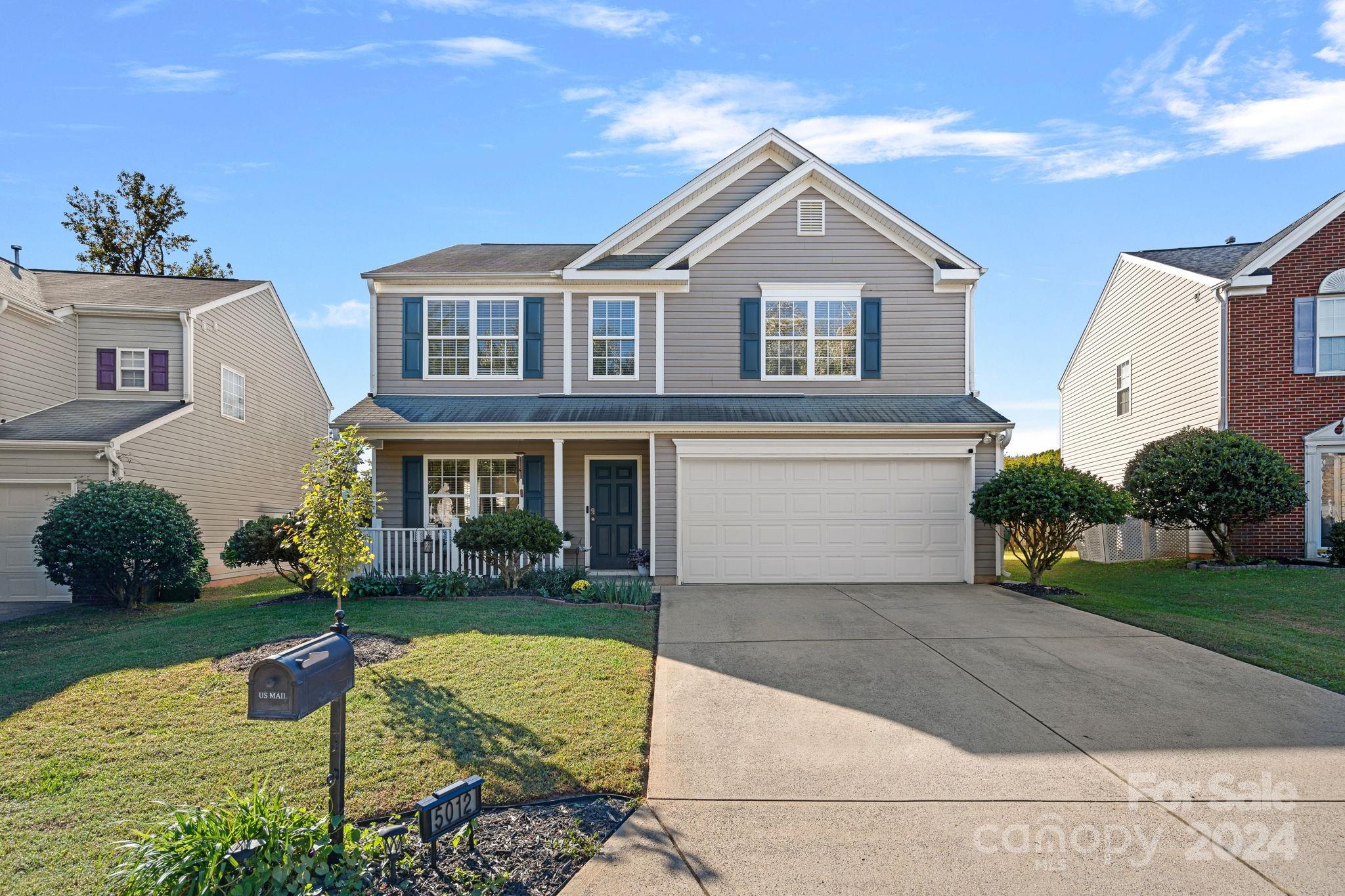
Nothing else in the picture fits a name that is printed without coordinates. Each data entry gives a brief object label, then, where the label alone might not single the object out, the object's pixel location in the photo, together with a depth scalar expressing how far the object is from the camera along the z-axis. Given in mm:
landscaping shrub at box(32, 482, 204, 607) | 10875
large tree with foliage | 24984
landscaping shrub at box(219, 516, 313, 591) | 11500
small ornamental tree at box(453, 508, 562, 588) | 11062
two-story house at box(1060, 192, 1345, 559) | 14133
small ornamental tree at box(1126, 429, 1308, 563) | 13078
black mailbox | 2814
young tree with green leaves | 7191
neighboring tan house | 12703
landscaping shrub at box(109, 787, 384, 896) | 2934
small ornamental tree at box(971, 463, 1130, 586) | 11180
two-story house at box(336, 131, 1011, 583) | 13578
